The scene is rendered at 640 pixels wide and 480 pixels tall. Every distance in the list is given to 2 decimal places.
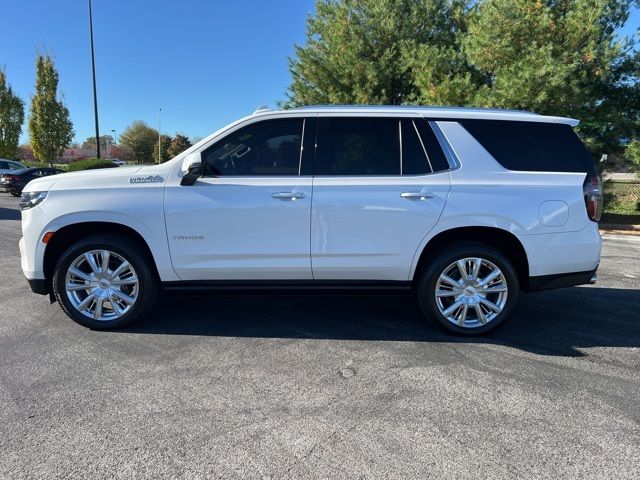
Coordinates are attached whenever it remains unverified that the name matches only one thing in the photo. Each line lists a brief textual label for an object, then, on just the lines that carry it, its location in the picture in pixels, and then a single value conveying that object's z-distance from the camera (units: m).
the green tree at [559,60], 11.03
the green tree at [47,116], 29.58
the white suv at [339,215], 4.14
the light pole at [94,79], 22.17
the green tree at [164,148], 66.38
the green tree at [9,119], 33.19
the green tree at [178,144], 64.24
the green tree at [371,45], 14.03
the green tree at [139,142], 73.31
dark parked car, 18.98
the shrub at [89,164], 23.20
